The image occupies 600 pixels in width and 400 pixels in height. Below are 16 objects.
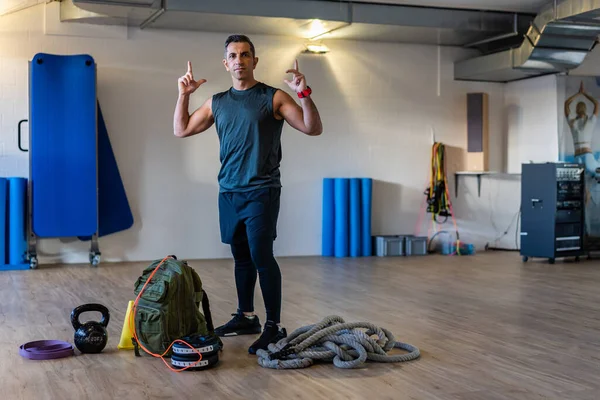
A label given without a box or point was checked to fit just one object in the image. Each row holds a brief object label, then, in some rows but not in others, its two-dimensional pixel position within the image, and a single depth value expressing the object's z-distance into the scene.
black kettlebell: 3.87
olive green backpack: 3.76
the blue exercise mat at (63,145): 7.56
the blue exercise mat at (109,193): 8.16
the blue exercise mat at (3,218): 7.54
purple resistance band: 3.77
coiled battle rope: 3.61
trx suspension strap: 9.60
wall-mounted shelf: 9.68
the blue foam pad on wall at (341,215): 8.95
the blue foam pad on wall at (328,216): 9.05
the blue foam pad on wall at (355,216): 9.00
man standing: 3.88
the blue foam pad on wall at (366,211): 9.05
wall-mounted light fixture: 8.93
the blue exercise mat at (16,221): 7.58
